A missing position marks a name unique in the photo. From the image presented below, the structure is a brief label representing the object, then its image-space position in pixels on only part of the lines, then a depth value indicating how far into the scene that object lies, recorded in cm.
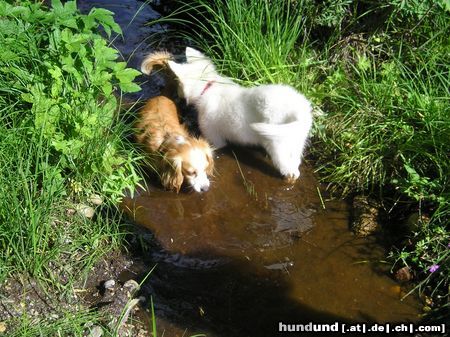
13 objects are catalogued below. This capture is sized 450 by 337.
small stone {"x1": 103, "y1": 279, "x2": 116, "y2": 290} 272
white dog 344
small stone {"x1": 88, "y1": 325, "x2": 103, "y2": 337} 239
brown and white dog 352
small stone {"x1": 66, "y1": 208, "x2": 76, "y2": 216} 291
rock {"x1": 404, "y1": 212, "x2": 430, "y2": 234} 318
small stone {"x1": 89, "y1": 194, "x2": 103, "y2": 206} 307
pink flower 296
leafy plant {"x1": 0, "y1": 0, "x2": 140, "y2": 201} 293
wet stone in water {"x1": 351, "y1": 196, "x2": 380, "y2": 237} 336
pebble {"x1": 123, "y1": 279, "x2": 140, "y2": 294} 275
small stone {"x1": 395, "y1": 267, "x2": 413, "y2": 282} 305
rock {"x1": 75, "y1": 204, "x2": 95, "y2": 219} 292
